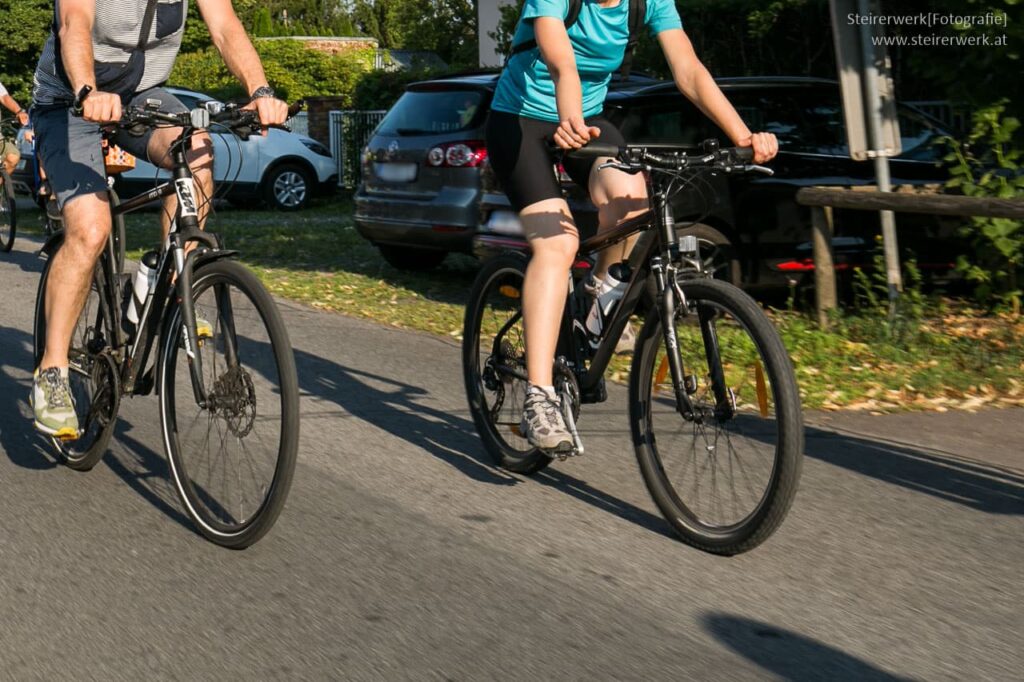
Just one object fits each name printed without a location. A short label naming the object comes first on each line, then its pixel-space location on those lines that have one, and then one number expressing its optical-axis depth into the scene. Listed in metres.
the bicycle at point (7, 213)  13.82
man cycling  4.92
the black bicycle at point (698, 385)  4.25
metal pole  8.32
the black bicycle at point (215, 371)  4.32
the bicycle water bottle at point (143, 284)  4.94
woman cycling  4.94
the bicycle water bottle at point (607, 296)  4.94
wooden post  8.42
